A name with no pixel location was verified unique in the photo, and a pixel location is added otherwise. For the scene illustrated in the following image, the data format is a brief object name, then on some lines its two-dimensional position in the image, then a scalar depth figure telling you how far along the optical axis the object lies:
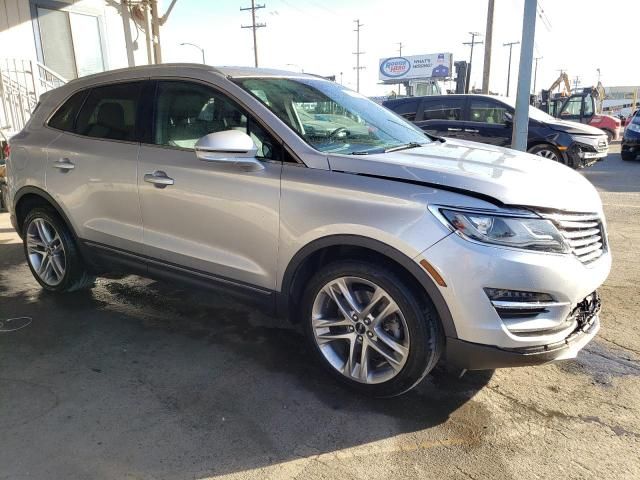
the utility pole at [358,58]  70.93
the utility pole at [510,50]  64.82
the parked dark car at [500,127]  10.41
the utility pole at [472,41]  63.41
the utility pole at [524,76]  5.50
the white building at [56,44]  9.95
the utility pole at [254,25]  47.09
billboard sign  64.88
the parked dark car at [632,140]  14.54
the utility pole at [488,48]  19.94
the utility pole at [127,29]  10.83
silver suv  2.50
